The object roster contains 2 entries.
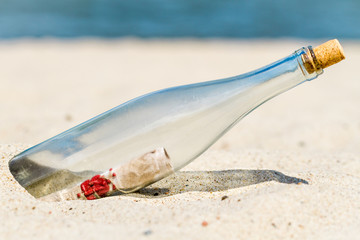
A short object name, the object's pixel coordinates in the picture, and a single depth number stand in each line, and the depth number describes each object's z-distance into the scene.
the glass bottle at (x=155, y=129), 1.10
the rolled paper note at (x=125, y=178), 1.09
